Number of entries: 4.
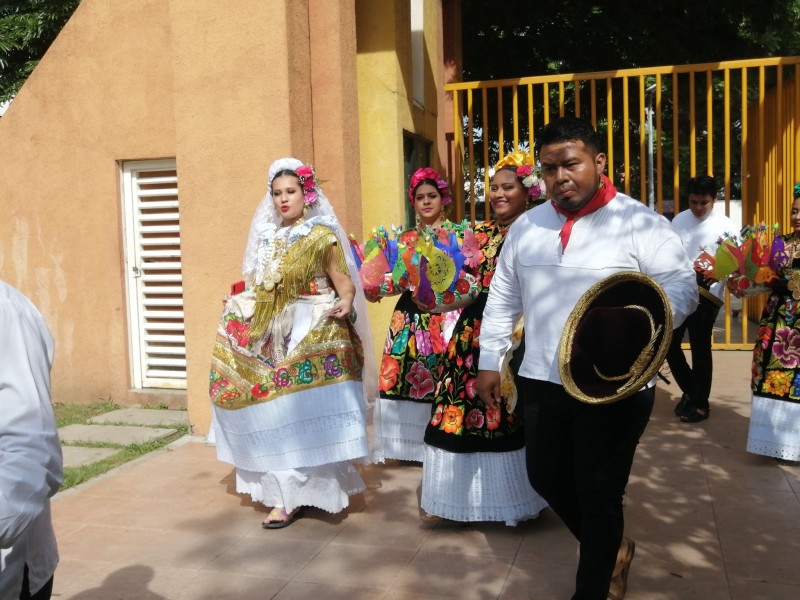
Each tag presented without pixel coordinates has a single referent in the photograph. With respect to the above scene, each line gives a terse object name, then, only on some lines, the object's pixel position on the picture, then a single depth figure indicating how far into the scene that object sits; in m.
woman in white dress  4.37
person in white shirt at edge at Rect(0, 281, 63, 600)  1.79
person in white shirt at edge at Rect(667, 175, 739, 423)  6.30
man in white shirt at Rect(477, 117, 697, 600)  3.06
